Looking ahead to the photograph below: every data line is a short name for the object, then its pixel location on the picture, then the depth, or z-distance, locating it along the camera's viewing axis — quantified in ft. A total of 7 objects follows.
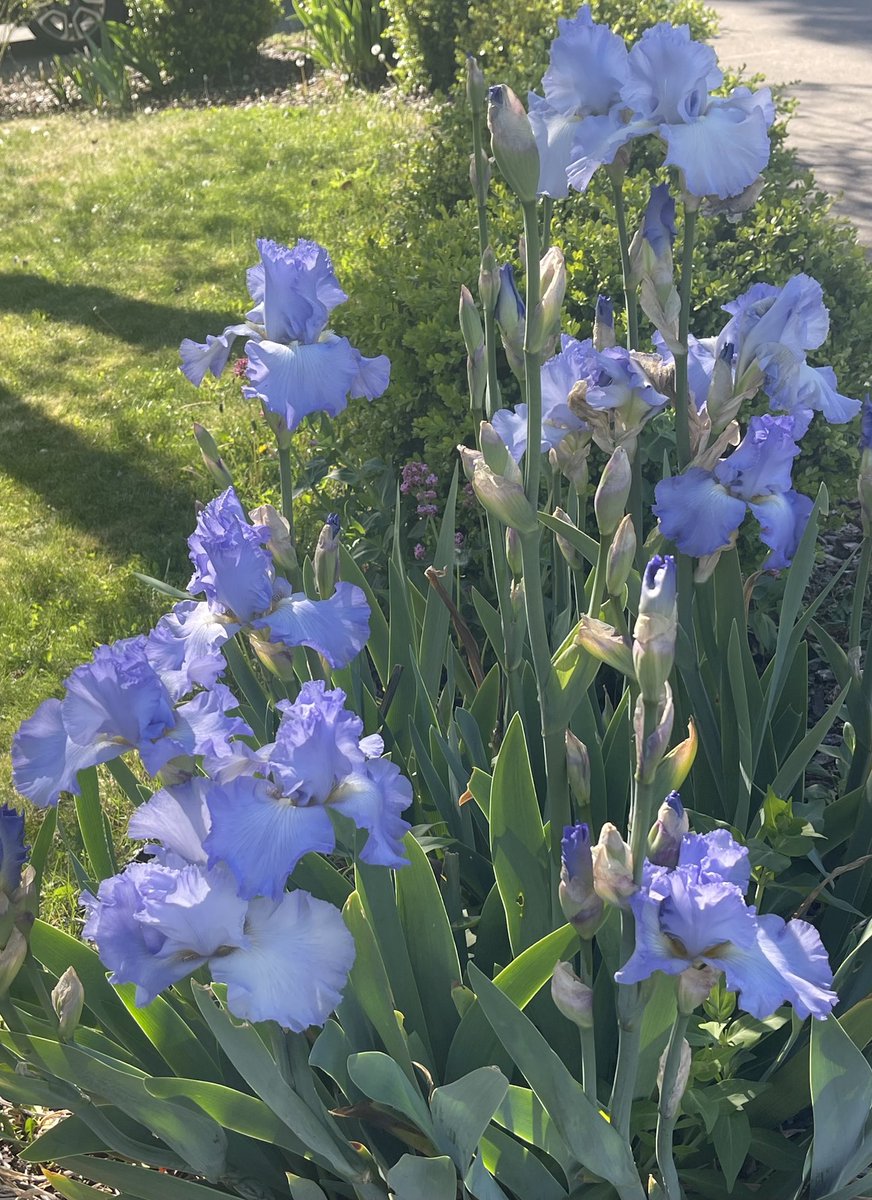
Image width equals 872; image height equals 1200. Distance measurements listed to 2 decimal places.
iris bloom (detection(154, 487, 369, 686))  3.90
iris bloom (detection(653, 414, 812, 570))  4.25
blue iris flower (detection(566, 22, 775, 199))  4.09
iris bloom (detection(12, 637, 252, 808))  3.38
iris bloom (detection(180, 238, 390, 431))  4.37
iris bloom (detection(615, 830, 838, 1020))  2.83
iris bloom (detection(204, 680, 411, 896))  3.12
